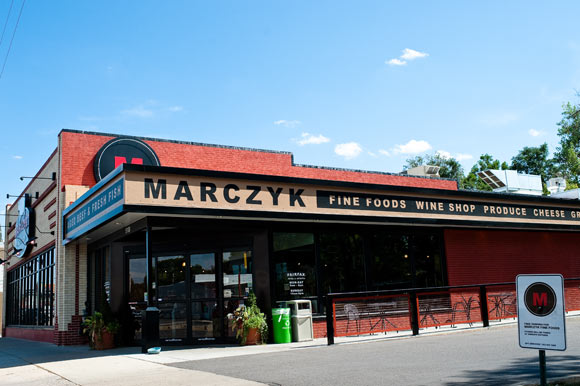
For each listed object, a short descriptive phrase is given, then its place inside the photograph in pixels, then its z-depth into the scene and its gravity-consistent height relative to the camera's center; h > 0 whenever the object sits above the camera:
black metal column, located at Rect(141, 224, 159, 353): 13.10 -1.12
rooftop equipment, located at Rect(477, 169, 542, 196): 34.19 +4.68
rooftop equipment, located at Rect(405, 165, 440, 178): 25.73 +4.12
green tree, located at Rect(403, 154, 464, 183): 69.00 +11.60
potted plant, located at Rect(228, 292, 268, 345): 14.49 -1.43
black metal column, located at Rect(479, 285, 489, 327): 16.02 -1.36
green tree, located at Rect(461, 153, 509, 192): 70.62 +11.69
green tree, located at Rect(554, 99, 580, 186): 54.50 +11.31
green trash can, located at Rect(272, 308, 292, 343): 14.52 -1.47
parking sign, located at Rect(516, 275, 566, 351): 5.50 -0.57
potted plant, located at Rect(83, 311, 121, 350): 15.83 -1.57
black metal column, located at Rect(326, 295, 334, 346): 13.63 -1.37
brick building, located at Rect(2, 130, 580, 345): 14.13 +1.03
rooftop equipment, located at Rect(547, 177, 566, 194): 39.46 +5.02
